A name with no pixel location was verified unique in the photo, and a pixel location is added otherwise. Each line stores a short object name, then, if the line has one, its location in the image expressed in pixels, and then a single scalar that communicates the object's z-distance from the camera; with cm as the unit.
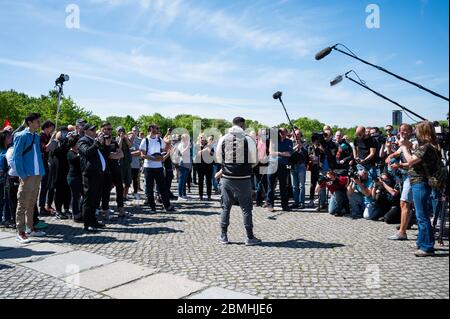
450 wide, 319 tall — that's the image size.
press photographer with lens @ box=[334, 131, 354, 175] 880
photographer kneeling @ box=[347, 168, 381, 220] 809
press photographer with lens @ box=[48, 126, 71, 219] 815
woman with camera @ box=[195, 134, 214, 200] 1123
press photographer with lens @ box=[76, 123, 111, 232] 697
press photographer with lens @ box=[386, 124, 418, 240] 594
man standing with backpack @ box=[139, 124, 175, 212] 894
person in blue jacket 620
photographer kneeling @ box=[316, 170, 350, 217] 863
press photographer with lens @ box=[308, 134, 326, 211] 927
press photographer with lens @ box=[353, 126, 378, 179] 860
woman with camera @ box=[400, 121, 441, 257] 510
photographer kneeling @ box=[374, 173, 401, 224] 759
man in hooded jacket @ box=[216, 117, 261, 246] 600
